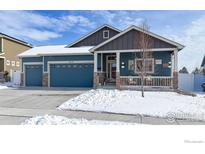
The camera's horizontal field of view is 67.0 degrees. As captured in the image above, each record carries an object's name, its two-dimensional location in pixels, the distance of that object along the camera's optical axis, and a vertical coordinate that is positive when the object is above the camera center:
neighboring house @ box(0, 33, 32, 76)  22.44 +3.60
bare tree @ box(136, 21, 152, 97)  10.91 +2.36
